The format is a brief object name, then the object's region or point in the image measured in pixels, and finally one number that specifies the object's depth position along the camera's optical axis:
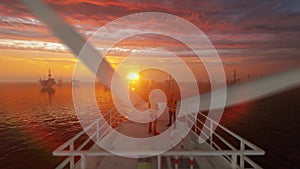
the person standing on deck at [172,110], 12.77
